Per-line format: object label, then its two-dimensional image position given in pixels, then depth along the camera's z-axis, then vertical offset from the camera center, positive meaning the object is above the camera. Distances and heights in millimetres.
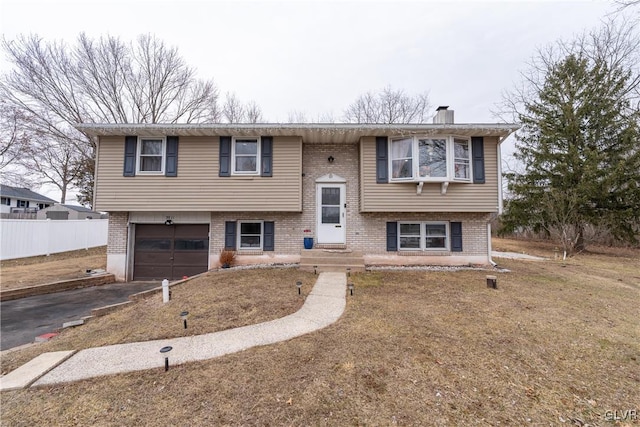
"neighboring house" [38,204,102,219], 16547 +826
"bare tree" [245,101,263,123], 20367 +9403
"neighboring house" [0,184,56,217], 25588 +2800
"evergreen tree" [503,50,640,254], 13680 +4298
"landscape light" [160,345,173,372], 2994 -1682
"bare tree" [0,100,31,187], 13312 +4702
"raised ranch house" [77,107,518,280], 8500 +1213
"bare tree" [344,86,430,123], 20922 +10237
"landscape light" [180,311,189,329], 4086 -1630
